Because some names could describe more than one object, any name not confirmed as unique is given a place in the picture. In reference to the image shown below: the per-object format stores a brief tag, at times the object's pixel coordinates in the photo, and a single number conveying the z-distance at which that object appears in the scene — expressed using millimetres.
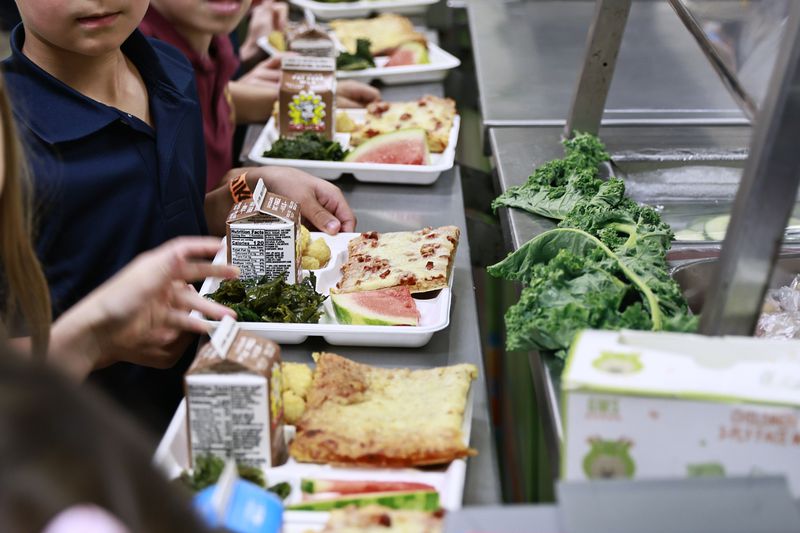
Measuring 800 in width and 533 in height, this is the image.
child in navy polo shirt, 2324
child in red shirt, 3377
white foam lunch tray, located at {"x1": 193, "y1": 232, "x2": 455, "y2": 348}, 2039
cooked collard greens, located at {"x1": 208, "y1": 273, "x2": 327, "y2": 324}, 2115
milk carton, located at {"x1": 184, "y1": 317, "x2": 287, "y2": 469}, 1496
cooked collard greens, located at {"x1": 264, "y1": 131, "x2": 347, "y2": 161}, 3098
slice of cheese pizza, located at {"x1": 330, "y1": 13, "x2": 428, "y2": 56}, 4316
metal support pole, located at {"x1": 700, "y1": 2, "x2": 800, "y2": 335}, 1456
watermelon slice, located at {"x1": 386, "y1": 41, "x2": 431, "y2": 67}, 4121
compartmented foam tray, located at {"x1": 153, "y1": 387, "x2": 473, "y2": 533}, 1559
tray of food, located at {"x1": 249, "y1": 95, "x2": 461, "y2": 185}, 3033
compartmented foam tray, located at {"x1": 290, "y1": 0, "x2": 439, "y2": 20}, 5051
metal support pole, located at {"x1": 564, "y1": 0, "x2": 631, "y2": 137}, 2744
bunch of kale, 1745
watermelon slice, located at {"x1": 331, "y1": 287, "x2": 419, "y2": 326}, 2080
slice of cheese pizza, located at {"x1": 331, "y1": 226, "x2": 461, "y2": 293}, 2232
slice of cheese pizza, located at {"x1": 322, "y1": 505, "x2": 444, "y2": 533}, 1392
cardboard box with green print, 1267
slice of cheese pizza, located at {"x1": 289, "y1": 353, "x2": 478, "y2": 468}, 1614
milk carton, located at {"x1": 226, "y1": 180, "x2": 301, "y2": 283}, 2176
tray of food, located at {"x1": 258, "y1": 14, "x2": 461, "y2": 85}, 4035
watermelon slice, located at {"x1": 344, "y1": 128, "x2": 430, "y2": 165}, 3076
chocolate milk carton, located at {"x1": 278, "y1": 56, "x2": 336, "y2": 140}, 3131
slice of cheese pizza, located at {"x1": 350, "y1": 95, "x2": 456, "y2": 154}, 3268
